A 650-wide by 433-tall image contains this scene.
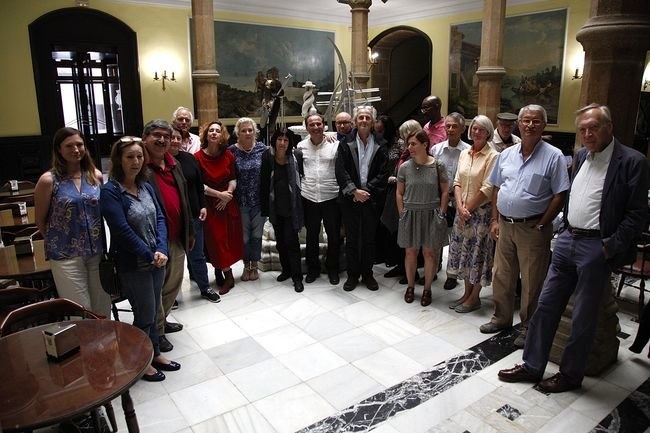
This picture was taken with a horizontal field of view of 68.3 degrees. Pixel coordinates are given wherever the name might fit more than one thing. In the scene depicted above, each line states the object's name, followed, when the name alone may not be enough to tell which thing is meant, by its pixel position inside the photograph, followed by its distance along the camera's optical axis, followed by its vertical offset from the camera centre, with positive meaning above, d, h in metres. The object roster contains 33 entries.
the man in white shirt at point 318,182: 4.64 -0.64
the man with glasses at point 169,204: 3.35 -0.63
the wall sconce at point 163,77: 10.54 +0.84
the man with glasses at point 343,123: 4.77 -0.08
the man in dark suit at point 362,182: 4.54 -0.62
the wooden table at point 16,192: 5.76 -0.93
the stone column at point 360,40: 10.66 +1.68
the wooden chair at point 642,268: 3.86 -1.24
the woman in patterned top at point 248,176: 4.65 -0.58
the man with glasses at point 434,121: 5.01 -0.06
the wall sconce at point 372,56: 14.22 +1.72
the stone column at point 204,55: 7.81 +0.99
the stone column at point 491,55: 8.58 +1.08
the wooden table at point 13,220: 4.33 -0.96
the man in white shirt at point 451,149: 4.18 -0.31
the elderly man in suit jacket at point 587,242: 2.68 -0.72
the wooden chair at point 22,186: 6.22 -0.91
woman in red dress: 4.44 -0.83
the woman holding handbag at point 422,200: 4.13 -0.73
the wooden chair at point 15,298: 2.93 -1.11
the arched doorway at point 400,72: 14.45 +1.35
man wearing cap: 4.22 -0.16
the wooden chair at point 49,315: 2.38 -1.01
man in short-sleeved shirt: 3.24 -0.65
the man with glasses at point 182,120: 4.52 -0.04
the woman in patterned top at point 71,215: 2.85 -0.59
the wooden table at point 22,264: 3.11 -0.99
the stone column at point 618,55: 2.91 +0.36
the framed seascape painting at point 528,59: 9.78 +1.19
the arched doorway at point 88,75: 9.39 +0.84
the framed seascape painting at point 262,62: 11.46 +1.34
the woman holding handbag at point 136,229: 2.81 -0.67
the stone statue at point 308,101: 5.88 +0.18
